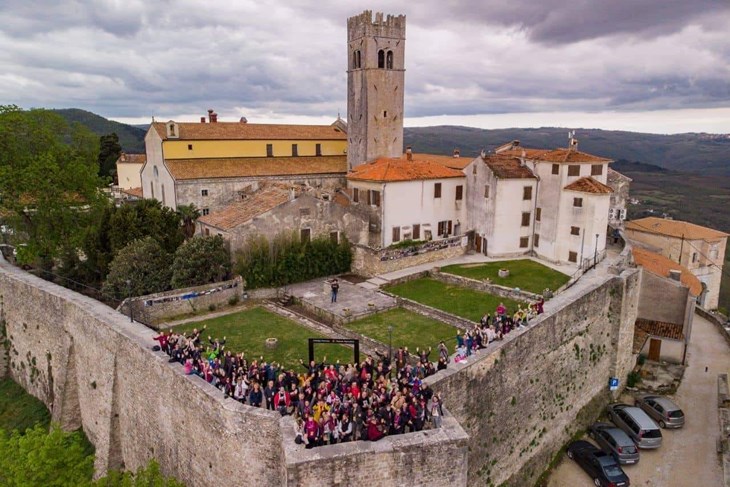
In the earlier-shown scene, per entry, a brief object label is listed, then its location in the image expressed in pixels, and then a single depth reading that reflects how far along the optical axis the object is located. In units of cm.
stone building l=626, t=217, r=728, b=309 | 3941
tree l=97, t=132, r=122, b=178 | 6338
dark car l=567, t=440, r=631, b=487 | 1872
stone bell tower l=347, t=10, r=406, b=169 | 4059
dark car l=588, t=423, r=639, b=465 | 2025
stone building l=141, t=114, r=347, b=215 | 3691
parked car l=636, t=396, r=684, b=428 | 2264
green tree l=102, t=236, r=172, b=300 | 2578
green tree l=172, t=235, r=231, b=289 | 2639
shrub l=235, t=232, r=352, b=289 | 2783
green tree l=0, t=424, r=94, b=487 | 1306
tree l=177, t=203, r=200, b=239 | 3491
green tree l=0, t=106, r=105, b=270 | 2806
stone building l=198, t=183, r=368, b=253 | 2867
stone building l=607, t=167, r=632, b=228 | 4259
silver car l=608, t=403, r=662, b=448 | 2117
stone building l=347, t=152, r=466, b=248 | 3306
